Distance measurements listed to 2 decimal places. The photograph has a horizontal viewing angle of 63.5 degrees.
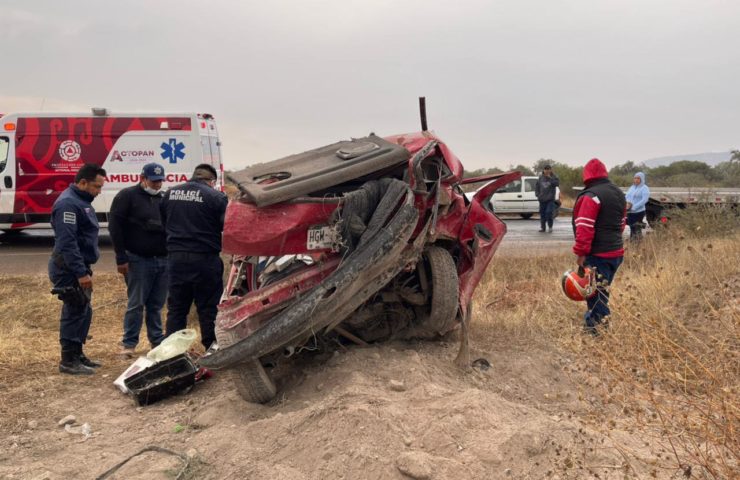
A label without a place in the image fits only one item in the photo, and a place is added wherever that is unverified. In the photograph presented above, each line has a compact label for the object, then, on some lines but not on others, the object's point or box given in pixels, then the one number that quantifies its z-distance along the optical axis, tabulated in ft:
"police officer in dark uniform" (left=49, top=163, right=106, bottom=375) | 16.26
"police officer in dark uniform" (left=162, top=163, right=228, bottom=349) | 16.20
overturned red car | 12.21
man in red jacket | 17.76
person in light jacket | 34.91
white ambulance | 38.45
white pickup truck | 65.51
